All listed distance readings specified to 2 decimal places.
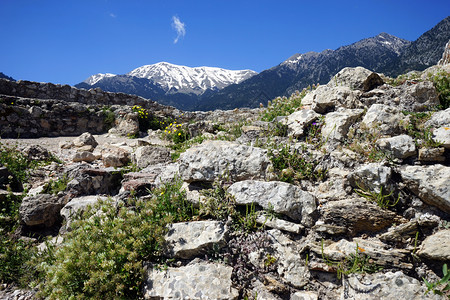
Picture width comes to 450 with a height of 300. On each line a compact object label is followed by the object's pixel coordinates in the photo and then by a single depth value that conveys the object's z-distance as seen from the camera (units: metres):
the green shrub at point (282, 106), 7.68
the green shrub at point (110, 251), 2.99
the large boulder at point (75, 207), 4.70
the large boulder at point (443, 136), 3.57
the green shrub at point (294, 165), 4.31
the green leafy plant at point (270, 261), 3.18
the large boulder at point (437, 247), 2.61
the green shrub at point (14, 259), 4.06
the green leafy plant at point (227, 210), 3.64
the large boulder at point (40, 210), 4.95
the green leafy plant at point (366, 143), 4.05
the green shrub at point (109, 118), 13.91
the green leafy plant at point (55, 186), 5.72
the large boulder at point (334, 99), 6.01
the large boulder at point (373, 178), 3.46
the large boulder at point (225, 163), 4.41
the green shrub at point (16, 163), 6.85
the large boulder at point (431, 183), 3.00
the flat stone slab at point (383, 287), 2.56
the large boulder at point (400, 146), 3.78
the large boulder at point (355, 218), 3.25
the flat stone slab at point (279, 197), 3.62
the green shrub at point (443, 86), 5.41
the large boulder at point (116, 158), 7.71
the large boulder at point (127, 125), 13.30
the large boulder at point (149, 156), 6.99
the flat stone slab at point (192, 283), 2.89
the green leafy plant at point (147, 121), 14.73
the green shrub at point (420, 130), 3.76
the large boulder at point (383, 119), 4.55
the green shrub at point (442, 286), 2.14
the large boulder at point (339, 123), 4.97
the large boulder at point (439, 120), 4.10
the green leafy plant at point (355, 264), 2.80
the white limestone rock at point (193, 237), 3.40
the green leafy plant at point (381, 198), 3.33
